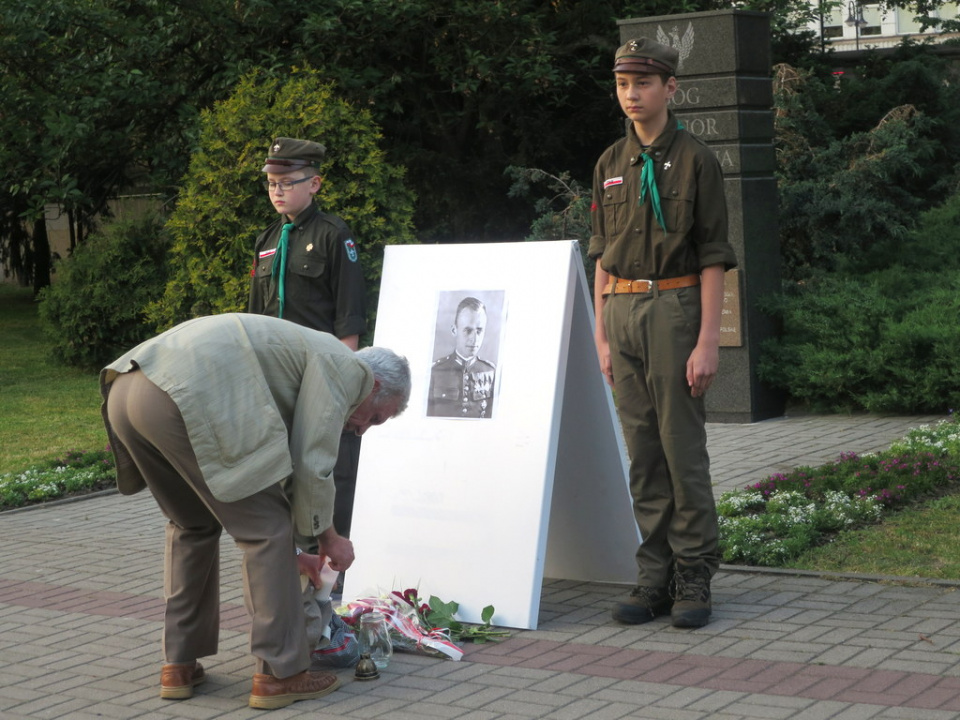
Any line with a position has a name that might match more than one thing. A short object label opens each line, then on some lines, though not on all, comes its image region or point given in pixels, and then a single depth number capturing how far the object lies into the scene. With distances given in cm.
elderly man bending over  419
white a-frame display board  539
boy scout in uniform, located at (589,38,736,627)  513
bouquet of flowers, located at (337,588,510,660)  503
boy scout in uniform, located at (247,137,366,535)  589
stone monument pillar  996
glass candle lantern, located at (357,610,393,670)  492
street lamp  2008
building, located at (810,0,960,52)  3616
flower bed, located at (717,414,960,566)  629
